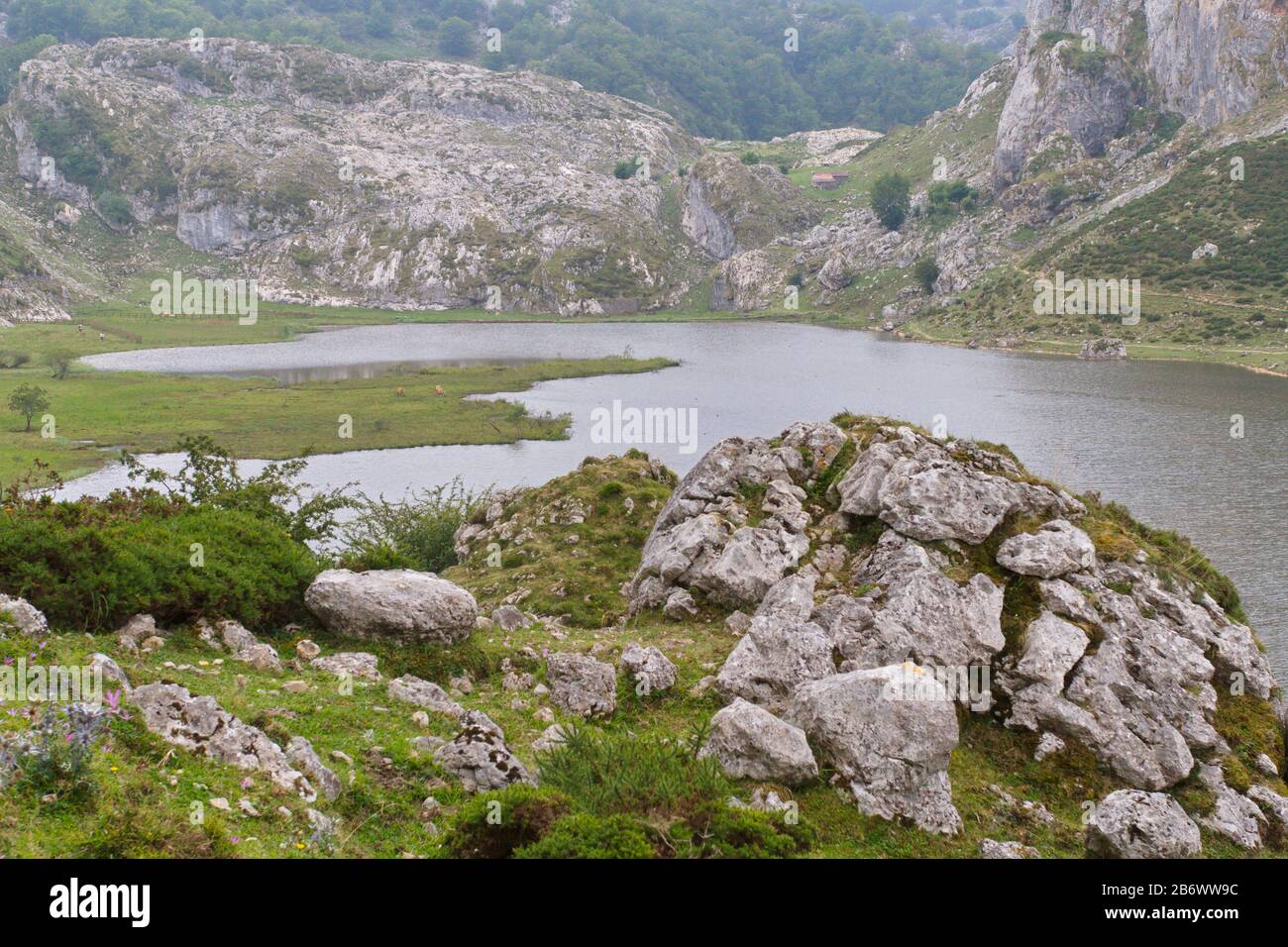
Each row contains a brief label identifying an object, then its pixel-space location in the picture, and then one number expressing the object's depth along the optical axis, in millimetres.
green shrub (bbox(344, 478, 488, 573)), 41531
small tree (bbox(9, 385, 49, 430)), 85062
